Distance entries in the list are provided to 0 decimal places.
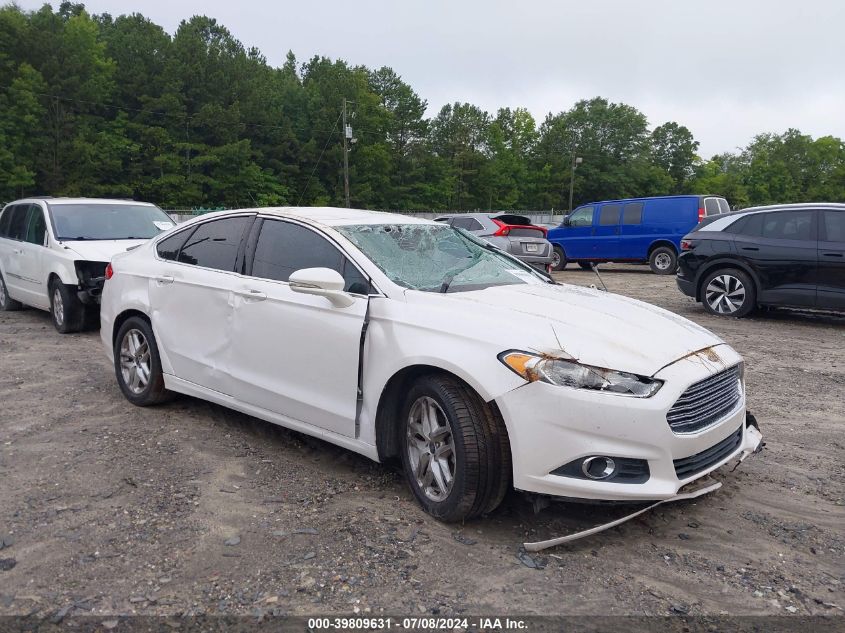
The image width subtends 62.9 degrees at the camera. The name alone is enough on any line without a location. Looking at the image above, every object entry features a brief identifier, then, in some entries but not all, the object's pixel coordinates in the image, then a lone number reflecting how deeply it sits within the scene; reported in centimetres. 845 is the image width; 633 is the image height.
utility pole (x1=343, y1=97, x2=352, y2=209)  4619
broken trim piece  317
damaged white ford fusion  309
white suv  838
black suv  888
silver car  1488
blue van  1680
